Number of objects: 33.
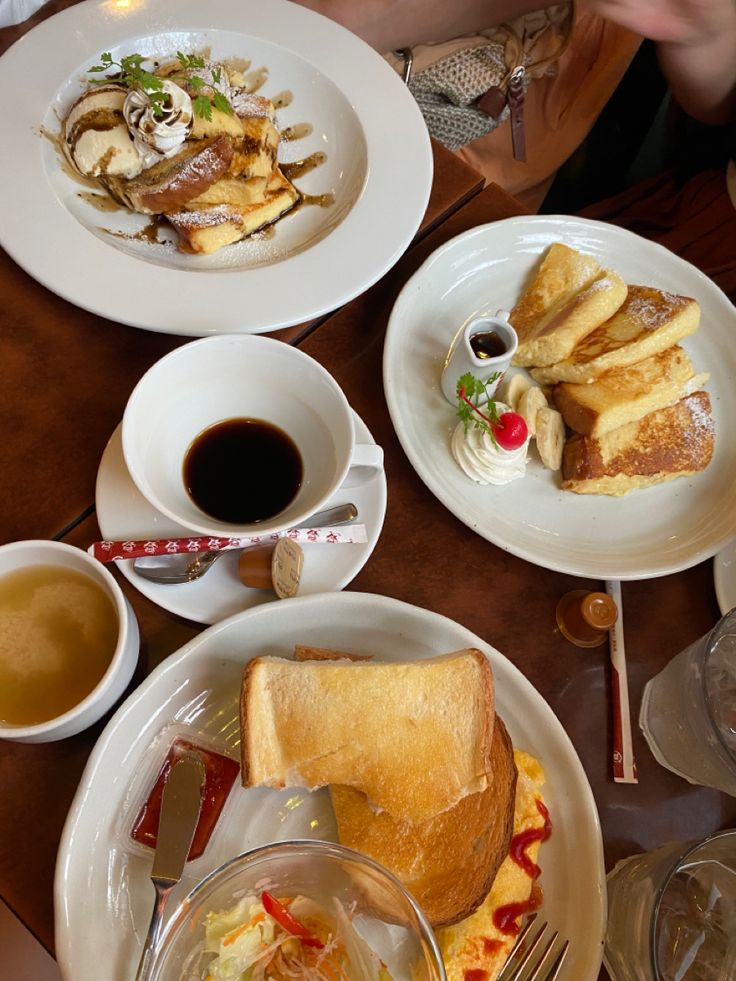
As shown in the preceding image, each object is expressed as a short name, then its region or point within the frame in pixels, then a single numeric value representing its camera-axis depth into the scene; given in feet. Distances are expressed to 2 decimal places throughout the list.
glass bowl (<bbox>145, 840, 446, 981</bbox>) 1.24
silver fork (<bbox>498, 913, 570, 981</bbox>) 1.37
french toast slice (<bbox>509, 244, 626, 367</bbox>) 1.81
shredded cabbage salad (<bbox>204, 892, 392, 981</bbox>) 1.28
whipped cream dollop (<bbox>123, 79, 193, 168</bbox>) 1.74
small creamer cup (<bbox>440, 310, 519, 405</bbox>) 1.66
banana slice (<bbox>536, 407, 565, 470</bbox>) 1.72
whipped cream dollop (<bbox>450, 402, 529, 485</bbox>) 1.63
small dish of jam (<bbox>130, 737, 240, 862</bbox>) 1.33
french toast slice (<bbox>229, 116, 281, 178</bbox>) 1.86
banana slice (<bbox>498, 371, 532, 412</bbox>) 1.79
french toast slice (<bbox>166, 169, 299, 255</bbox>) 1.79
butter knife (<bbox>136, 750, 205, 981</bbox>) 1.29
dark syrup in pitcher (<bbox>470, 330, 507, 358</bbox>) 1.71
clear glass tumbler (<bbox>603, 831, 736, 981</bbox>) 1.39
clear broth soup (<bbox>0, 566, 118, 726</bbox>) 1.36
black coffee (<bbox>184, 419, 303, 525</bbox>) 1.53
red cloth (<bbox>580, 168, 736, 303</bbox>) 2.30
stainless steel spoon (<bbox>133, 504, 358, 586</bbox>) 1.46
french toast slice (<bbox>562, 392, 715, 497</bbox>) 1.70
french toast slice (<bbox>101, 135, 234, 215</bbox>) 1.79
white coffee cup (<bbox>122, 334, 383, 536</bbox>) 1.42
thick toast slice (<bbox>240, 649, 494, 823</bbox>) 1.34
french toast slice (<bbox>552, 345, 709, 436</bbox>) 1.74
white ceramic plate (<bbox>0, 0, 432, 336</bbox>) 1.63
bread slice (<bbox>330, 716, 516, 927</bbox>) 1.36
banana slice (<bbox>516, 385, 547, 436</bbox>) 1.73
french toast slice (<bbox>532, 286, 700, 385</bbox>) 1.80
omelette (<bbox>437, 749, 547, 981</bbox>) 1.36
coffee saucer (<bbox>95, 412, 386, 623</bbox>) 1.46
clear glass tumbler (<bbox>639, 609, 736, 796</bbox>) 1.48
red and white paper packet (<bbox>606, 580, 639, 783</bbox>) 1.53
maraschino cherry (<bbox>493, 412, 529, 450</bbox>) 1.60
